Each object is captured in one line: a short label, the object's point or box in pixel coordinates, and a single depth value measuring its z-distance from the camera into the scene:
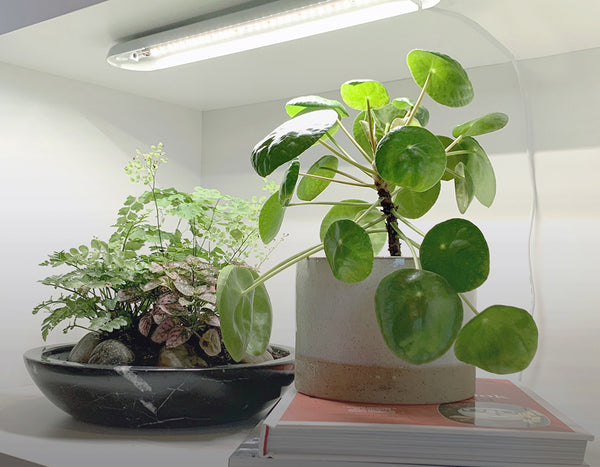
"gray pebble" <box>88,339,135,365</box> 0.88
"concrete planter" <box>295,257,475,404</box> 0.63
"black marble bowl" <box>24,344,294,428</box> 0.79
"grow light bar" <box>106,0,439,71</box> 0.96
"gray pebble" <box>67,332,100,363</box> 0.94
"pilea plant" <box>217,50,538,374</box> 0.51
